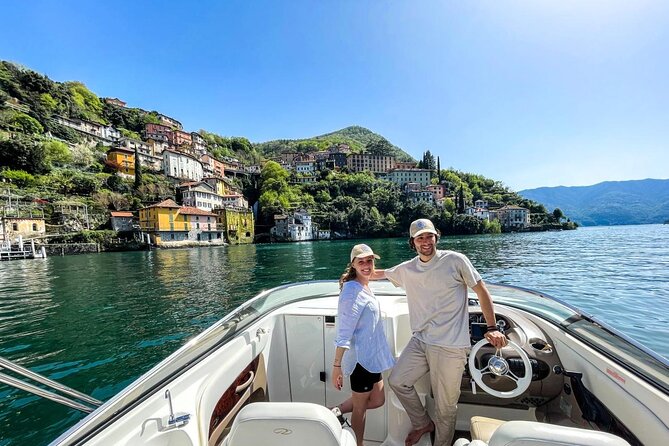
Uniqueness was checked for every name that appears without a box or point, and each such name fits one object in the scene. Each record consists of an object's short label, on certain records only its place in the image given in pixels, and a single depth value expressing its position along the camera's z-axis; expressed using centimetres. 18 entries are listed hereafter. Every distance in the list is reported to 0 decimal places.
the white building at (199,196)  6303
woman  212
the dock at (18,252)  3734
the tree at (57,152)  5728
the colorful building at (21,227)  3978
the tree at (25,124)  5853
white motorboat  127
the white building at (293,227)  7100
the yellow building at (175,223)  5238
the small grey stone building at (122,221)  5150
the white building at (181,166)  7226
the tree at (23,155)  5034
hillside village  5106
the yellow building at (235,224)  6400
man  219
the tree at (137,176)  6138
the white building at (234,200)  7281
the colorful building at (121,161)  6544
